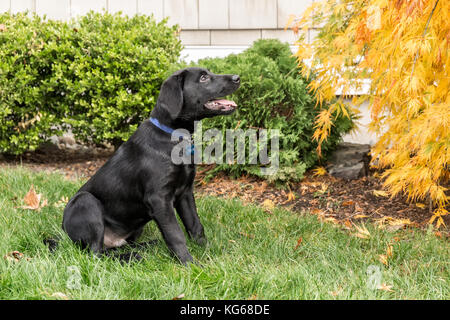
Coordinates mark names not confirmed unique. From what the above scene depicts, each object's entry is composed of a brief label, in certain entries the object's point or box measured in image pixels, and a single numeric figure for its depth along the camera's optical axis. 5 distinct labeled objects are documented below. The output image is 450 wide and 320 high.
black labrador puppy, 3.07
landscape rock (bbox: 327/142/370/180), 5.32
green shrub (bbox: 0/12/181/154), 5.69
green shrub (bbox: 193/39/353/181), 5.06
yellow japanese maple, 3.27
